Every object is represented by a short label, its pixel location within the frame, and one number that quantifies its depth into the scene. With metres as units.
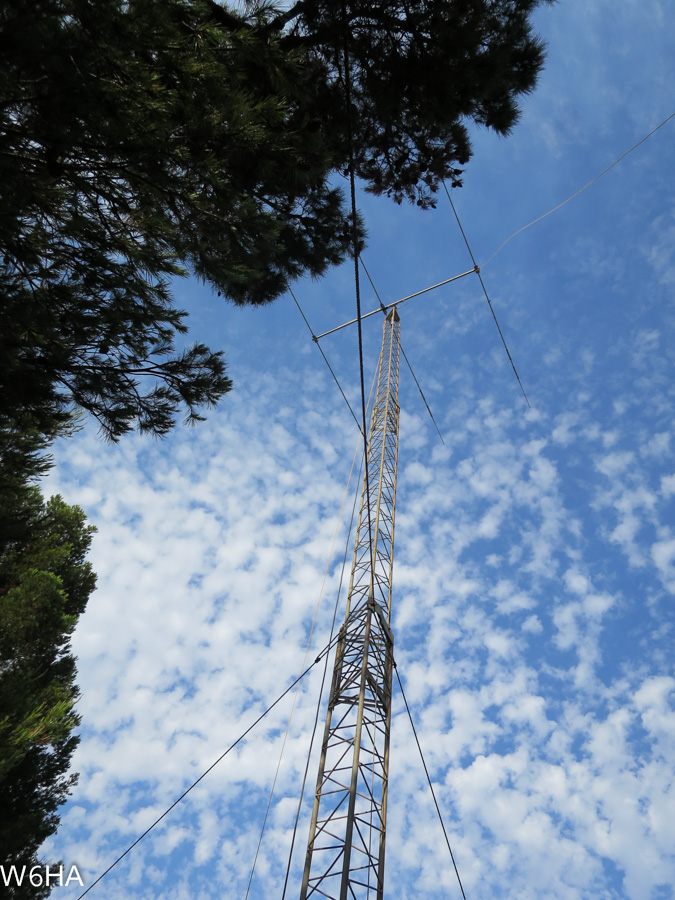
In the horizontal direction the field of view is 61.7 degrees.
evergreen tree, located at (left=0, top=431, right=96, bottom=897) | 6.19
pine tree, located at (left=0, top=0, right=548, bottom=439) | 3.35
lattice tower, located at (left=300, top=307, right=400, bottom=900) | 7.47
